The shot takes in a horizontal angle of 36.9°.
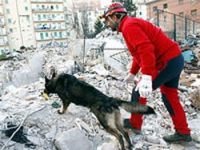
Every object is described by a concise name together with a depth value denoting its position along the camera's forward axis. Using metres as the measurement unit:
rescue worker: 3.21
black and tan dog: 3.51
